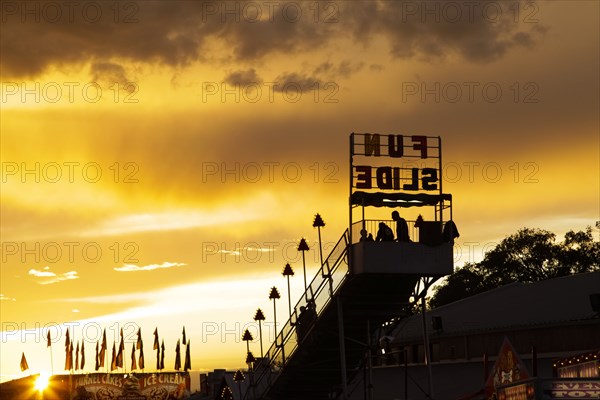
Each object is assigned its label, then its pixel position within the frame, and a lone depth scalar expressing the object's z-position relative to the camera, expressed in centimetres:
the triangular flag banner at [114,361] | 18138
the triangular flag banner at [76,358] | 18112
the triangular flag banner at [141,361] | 17975
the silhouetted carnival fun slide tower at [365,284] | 5522
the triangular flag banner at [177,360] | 18282
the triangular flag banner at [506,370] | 4403
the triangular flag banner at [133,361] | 17888
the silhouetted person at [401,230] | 5572
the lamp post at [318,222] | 7188
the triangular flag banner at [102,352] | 18062
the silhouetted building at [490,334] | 6334
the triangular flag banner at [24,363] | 18138
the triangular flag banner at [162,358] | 18362
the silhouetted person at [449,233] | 5666
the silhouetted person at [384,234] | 5569
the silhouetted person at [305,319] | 5891
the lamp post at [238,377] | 8132
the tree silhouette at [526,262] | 14862
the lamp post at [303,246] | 7772
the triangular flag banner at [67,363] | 17319
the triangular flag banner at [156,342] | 18338
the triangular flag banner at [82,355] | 18134
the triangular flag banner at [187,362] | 18156
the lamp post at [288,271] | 9555
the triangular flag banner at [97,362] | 18138
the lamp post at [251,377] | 6644
